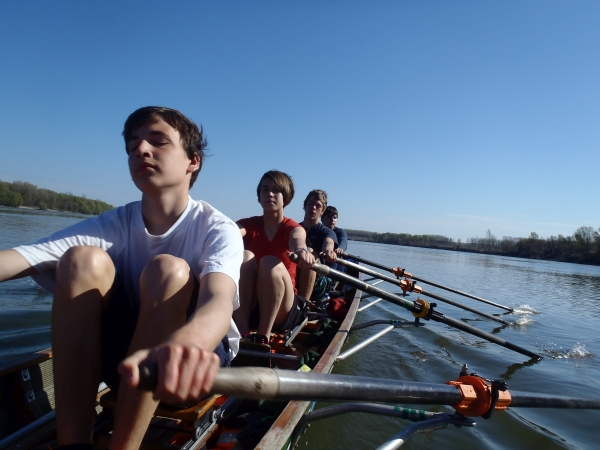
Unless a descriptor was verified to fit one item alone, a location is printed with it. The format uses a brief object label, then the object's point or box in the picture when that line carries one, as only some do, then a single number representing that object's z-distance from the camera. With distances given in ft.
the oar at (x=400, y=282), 16.81
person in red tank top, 11.03
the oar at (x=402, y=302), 12.19
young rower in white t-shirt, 4.61
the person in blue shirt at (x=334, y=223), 26.40
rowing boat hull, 6.02
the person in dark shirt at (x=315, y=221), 20.57
